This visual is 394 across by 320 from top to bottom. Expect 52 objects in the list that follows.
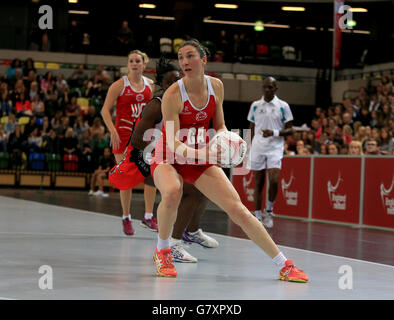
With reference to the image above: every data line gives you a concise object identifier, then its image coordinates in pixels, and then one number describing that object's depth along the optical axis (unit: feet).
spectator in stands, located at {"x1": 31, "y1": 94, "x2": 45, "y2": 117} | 70.33
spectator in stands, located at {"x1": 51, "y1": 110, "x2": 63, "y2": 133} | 68.05
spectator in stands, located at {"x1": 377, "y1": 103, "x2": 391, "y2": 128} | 56.54
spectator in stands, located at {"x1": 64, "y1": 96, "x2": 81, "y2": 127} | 70.85
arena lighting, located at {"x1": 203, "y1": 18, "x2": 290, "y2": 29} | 106.11
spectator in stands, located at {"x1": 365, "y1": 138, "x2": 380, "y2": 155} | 39.34
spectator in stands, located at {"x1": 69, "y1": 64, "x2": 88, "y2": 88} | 76.13
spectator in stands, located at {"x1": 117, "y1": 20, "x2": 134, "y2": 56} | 82.53
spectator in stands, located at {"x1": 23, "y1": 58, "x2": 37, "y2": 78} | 74.95
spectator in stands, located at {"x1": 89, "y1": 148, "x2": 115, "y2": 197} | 62.35
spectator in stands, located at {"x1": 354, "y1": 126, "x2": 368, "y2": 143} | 47.66
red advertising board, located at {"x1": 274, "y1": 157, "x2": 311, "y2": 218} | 42.16
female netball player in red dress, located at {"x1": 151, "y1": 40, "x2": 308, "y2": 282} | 18.13
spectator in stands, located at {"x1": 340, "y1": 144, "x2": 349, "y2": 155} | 43.17
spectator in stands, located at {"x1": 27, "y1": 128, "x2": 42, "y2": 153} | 65.77
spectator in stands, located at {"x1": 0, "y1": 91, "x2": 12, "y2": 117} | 69.92
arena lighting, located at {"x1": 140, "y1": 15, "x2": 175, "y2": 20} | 100.63
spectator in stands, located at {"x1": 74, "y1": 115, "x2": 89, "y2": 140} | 68.49
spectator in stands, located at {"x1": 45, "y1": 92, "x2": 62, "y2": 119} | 71.20
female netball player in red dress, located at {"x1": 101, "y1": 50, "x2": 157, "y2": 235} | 28.22
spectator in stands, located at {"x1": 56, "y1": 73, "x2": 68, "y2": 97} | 73.46
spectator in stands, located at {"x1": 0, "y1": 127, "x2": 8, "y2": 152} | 65.87
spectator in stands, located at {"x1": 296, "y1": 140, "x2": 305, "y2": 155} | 45.80
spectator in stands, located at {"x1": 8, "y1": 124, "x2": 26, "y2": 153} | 65.72
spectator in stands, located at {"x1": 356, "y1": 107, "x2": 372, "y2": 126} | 60.75
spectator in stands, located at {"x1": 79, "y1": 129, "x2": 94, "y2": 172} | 66.23
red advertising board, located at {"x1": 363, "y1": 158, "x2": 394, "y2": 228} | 36.50
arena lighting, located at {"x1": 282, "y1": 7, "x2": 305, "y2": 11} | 93.77
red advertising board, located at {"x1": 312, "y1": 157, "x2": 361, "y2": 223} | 38.63
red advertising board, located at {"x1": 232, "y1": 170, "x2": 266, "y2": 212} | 46.44
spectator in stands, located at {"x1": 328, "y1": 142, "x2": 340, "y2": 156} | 42.50
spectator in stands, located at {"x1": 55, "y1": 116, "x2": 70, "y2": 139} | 67.26
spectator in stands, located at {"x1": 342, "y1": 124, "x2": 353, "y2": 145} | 50.52
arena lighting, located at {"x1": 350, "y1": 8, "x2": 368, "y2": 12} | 90.75
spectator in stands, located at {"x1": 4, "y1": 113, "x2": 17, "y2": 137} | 67.10
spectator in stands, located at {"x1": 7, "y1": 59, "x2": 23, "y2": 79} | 74.64
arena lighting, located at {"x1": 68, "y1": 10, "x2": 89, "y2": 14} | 93.76
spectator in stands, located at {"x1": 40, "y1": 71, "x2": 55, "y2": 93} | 73.99
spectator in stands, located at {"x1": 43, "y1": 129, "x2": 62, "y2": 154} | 65.77
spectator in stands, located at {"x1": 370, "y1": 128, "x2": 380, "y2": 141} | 47.60
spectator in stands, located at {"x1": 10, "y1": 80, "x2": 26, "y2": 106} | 71.31
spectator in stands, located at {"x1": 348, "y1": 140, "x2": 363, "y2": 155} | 40.01
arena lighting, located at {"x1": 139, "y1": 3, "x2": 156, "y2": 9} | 97.19
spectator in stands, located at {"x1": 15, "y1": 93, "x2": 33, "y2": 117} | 70.74
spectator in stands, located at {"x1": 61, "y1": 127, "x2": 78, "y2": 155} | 65.67
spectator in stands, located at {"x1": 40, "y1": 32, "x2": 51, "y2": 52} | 82.94
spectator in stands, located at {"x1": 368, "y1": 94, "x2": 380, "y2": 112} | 62.23
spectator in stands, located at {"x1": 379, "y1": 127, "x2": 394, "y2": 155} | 45.76
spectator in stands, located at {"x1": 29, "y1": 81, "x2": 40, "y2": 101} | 71.82
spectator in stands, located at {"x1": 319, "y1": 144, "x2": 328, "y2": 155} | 44.06
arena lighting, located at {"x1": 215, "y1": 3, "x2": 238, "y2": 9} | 95.75
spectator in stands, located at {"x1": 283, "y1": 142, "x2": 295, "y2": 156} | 48.06
